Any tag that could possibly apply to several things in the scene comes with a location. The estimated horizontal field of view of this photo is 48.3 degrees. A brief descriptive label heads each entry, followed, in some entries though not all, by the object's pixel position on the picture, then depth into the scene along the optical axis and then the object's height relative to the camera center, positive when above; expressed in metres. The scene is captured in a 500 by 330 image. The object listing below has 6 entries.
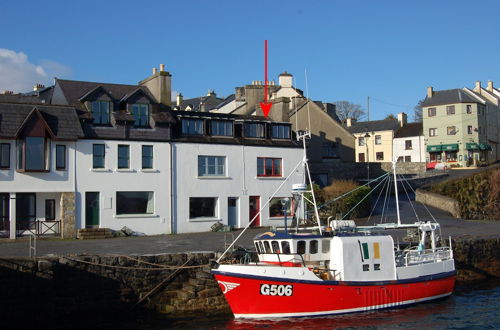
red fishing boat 19.33 -2.71
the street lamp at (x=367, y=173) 49.00 +2.51
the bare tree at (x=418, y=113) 106.32 +16.47
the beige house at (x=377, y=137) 73.56 +8.30
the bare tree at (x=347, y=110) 104.25 +16.95
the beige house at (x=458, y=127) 68.00 +8.87
